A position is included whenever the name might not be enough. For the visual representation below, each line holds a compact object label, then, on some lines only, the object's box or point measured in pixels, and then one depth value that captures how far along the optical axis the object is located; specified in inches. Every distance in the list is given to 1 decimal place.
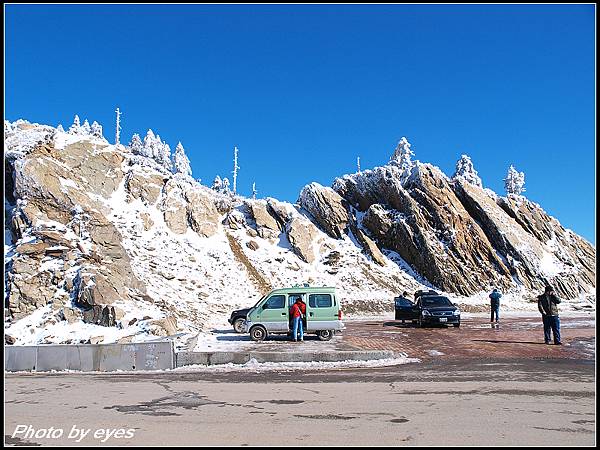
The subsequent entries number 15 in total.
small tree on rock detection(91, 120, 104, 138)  3366.4
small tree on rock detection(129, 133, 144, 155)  3464.6
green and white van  684.1
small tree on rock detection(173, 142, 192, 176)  3597.9
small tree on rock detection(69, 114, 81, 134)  2815.0
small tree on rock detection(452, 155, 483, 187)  2913.4
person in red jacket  655.1
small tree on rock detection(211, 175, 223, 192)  3353.8
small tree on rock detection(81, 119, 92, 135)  3200.8
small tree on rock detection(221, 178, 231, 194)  3250.5
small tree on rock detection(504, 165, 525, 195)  3132.4
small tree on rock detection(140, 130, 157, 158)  3457.2
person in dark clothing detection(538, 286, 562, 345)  626.8
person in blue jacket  980.6
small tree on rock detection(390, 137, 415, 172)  2770.7
